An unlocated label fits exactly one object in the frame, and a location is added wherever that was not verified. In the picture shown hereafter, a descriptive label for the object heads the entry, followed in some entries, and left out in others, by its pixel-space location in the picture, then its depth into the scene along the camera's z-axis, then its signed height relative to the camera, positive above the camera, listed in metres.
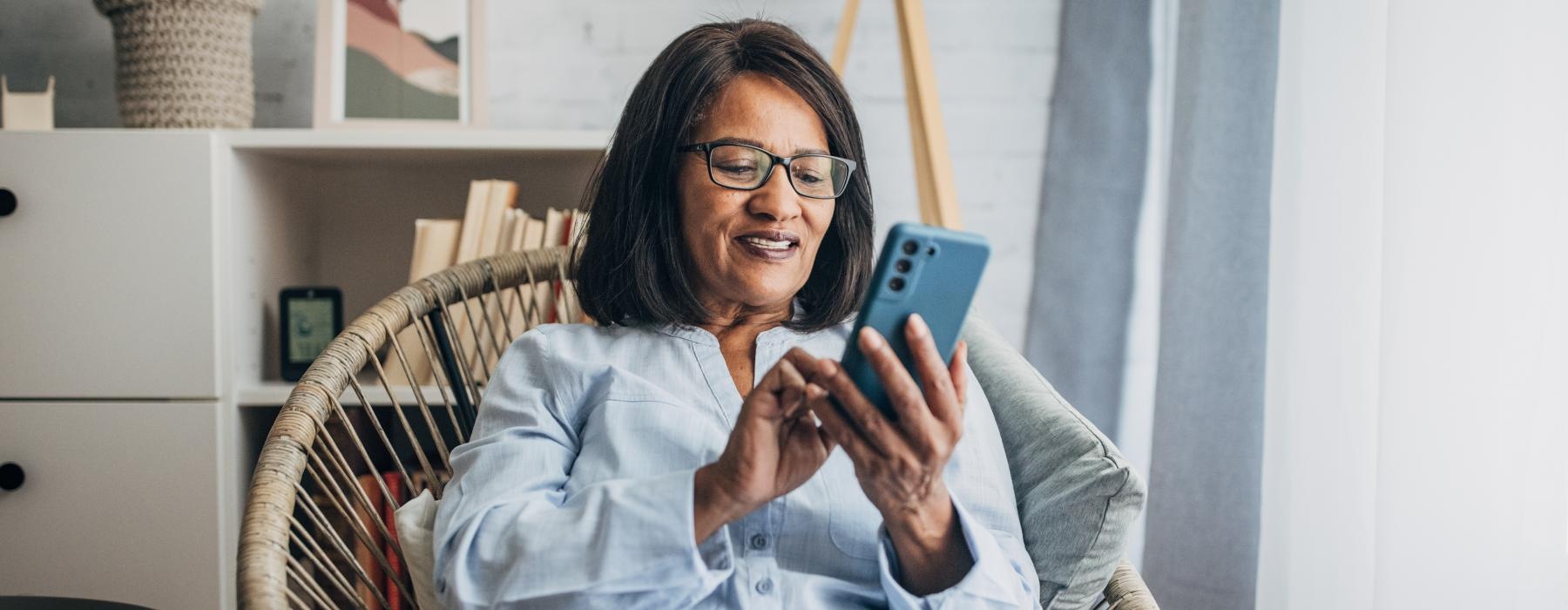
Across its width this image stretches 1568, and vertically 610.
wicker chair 0.85 -0.20
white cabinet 1.40 -0.16
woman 0.72 -0.13
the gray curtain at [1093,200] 1.73 +0.11
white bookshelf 1.47 +0.09
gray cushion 0.82 -0.19
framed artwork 1.55 +0.28
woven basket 1.46 +0.26
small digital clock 1.57 -0.12
